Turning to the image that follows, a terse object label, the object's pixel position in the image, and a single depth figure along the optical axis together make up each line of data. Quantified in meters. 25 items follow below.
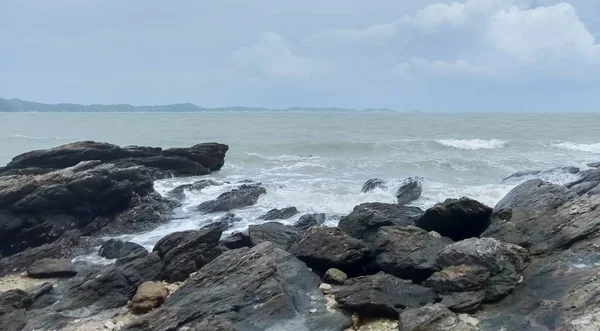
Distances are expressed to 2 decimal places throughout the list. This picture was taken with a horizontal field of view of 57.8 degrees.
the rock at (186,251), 11.70
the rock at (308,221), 17.11
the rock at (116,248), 14.62
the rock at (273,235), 13.18
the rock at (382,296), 9.05
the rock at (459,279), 9.11
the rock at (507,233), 10.72
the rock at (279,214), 18.97
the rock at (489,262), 9.16
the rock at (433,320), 8.08
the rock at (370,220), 12.78
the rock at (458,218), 12.22
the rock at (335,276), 10.57
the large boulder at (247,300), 8.72
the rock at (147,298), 10.18
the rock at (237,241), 14.02
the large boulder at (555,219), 10.36
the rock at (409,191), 22.12
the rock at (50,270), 13.14
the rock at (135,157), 24.22
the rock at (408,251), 10.34
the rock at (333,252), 11.12
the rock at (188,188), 22.78
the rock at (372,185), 24.25
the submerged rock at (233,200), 20.69
